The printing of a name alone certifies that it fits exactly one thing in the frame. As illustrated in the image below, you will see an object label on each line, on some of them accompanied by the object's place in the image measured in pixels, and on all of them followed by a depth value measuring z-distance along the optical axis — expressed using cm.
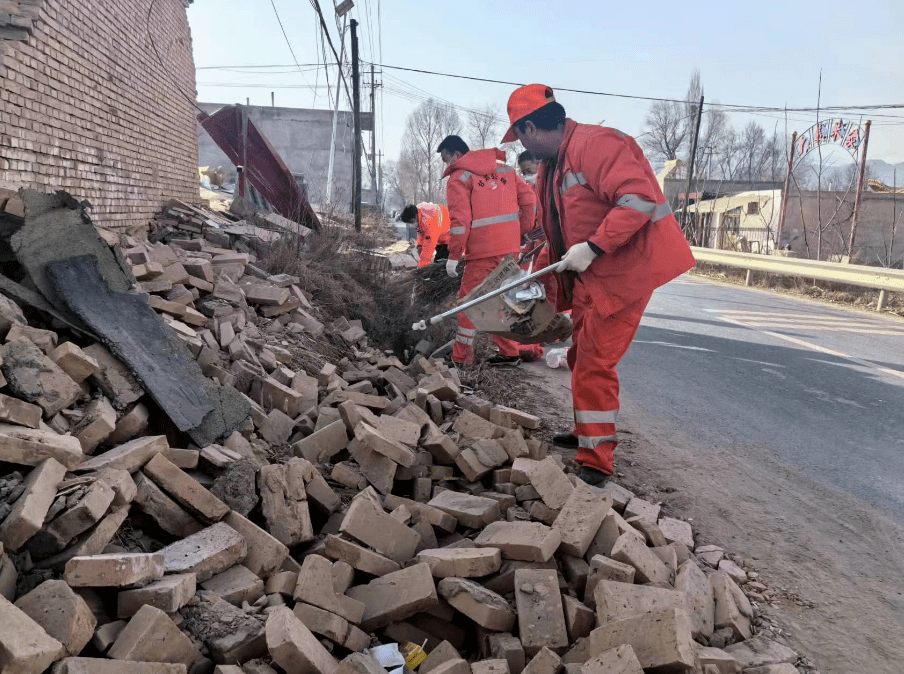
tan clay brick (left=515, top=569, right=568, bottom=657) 217
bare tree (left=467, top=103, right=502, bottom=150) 4575
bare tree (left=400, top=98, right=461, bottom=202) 6272
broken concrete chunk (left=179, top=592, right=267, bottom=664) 198
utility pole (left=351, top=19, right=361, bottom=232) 1697
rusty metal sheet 1139
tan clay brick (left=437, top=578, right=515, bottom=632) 225
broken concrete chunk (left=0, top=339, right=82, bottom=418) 263
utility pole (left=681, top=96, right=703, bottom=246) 2628
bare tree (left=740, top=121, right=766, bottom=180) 5951
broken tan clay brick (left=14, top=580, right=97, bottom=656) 176
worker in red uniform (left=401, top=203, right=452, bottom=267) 869
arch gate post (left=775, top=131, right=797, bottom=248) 1823
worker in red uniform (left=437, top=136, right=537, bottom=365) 615
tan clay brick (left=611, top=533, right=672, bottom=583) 248
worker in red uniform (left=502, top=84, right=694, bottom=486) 351
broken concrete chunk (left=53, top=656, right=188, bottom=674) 165
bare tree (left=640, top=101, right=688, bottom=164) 5572
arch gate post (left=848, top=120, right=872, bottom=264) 1652
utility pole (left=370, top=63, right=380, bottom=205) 3578
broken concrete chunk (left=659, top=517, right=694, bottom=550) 298
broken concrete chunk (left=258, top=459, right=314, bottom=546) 262
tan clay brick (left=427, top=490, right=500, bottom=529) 285
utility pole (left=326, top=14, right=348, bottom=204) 1715
